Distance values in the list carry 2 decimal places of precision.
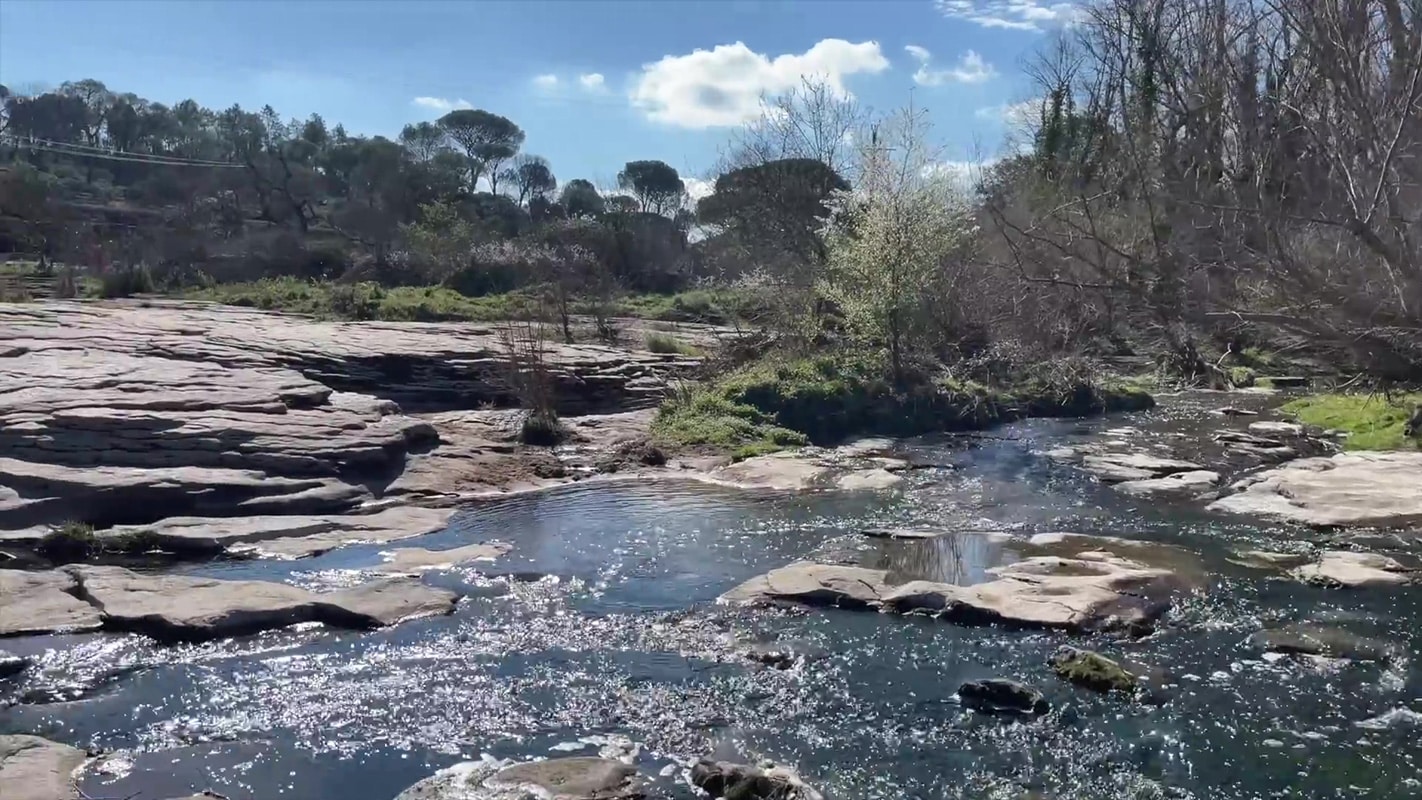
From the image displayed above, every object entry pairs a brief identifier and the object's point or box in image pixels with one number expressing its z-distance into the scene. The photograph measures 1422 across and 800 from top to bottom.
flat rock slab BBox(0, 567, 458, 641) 8.93
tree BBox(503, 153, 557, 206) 72.57
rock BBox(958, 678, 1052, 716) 7.45
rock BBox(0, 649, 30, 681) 7.98
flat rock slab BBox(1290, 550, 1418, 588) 10.22
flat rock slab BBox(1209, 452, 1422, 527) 12.66
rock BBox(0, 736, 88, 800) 6.09
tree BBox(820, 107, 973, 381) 22.30
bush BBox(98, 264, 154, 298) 32.34
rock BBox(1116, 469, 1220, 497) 14.66
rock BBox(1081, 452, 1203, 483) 15.89
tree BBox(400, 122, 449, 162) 75.62
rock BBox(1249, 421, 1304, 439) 19.41
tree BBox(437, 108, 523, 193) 75.56
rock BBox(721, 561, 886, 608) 9.85
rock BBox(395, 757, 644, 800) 6.25
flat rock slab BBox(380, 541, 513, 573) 10.95
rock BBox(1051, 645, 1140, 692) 7.76
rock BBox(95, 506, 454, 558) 11.41
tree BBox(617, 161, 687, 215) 69.00
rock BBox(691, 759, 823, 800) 6.24
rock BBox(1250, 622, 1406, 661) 8.38
